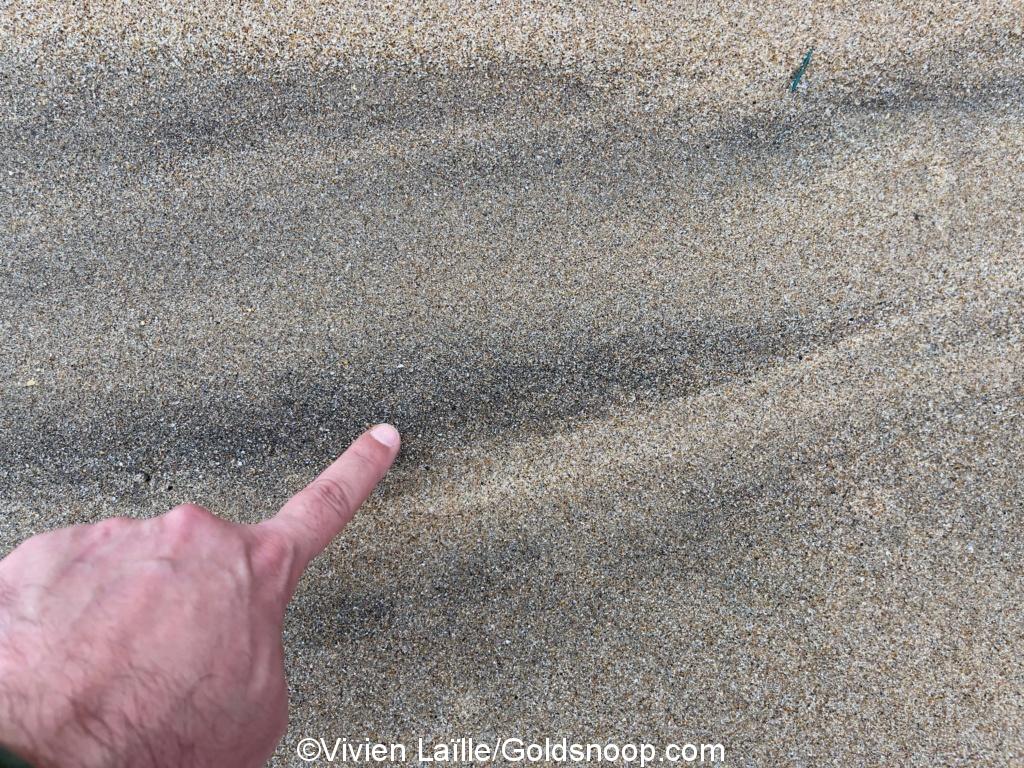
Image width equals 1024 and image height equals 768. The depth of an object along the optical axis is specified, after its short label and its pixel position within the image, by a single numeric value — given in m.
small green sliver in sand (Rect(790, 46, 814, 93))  0.46
